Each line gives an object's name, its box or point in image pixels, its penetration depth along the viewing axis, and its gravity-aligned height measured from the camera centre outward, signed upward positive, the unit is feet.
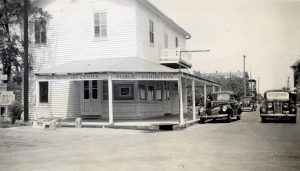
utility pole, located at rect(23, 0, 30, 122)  65.41 +5.89
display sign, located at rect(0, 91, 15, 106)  61.43 +0.47
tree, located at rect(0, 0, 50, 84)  77.05 +12.83
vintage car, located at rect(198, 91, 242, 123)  74.84 -1.44
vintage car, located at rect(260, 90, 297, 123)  69.00 -1.57
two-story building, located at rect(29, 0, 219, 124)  73.82 +8.46
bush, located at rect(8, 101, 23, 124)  66.51 -1.50
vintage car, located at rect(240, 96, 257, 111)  137.59 -1.43
